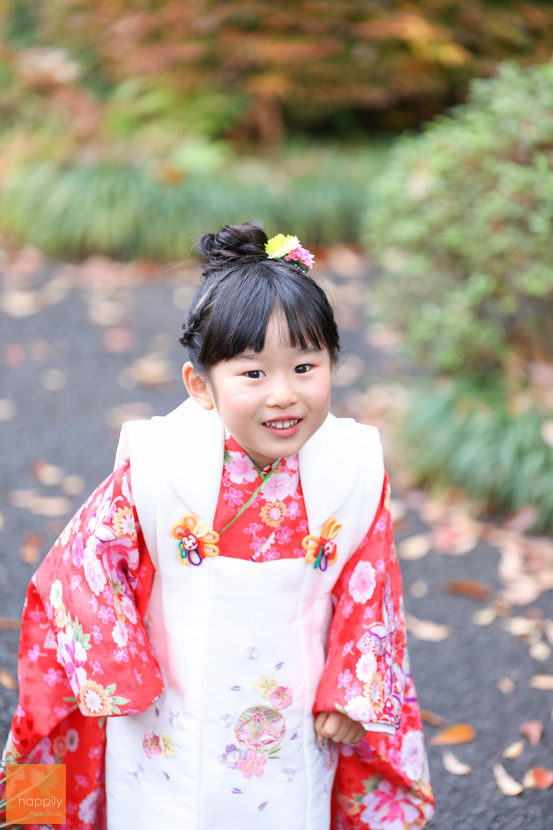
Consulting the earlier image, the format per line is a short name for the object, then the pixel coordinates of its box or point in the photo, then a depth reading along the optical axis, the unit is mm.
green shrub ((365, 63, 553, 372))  3928
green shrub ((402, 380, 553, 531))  3908
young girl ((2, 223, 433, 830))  1744
